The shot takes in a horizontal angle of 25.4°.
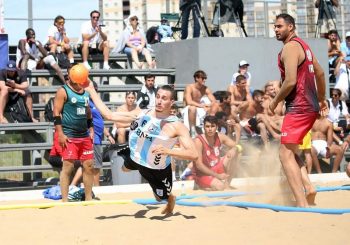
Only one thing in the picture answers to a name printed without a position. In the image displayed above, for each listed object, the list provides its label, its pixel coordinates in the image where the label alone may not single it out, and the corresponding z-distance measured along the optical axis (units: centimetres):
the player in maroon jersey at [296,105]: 816
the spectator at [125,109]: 1329
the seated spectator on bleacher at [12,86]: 1405
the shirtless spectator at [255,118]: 1396
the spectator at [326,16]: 1834
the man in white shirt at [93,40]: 1616
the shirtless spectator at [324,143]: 1441
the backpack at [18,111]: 1441
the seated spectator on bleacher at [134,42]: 1680
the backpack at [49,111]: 1416
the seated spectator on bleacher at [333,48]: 1816
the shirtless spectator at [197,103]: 1445
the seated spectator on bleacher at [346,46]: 1746
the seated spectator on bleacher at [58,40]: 1586
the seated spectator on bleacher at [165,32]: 1815
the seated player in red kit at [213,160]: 1203
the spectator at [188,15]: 1716
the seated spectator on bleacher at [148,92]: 1412
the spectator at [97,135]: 1194
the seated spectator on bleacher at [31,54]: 1534
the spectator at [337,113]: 1561
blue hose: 795
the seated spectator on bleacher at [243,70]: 1589
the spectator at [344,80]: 1691
